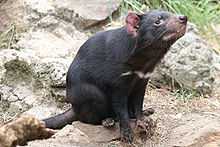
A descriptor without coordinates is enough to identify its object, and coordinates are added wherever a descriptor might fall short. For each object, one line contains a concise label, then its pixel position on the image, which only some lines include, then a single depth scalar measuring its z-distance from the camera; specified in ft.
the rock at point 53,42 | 22.20
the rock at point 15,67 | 20.64
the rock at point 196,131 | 15.77
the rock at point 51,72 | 20.02
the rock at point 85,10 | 24.02
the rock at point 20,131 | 11.39
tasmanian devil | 16.60
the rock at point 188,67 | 21.97
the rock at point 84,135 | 17.23
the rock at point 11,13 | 23.58
